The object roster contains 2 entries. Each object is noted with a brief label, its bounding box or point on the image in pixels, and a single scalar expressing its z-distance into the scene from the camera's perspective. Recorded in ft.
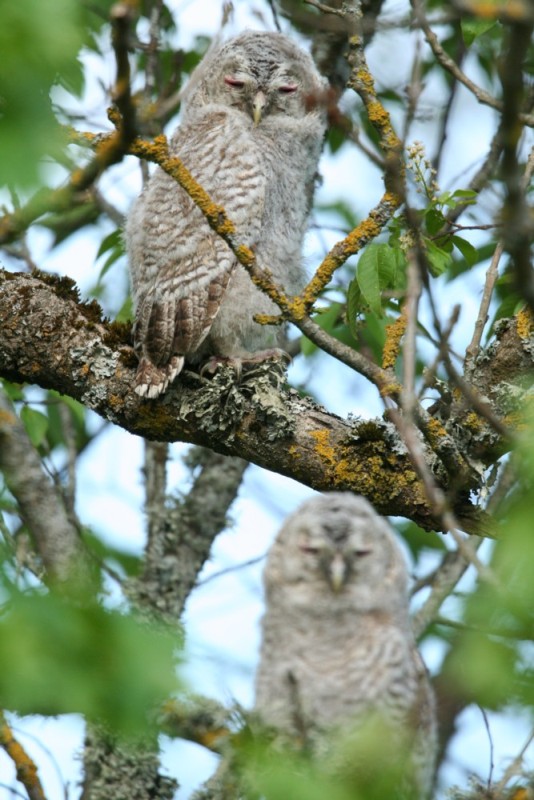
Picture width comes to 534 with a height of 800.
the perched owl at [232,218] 31.71
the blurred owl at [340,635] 19.65
